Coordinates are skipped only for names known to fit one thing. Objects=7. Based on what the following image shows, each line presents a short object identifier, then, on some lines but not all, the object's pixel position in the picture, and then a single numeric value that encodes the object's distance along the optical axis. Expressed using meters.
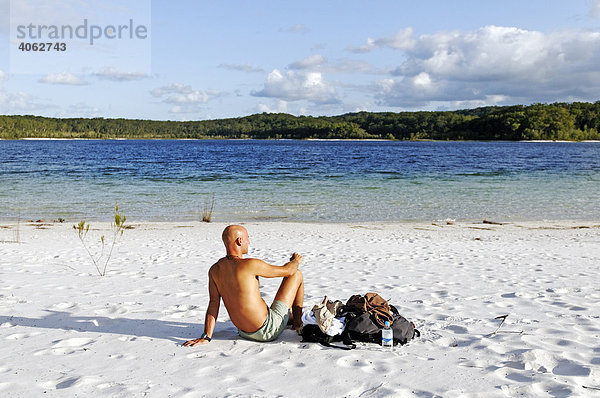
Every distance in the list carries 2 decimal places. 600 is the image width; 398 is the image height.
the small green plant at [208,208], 15.79
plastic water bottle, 4.55
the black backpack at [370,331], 4.63
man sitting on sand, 4.48
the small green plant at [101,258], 7.98
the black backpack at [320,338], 4.61
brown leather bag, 4.80
